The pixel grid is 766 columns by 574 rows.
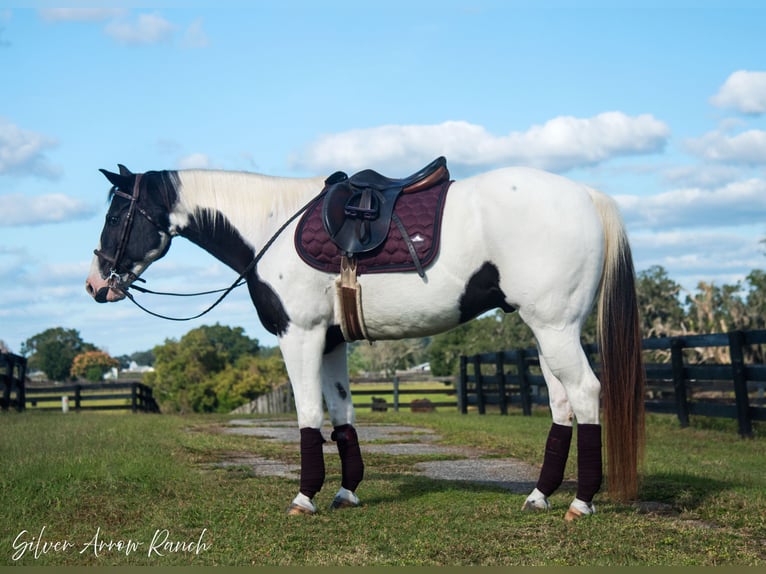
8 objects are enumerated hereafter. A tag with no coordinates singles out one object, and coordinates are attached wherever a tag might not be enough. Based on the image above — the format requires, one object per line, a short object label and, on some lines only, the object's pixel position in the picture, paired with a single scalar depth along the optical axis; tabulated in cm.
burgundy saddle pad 540
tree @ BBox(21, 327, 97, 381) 8138
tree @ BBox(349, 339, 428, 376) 5744
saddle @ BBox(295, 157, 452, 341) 543
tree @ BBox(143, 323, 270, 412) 3525
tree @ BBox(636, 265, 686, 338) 3250
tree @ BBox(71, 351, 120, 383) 8025
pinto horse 520
